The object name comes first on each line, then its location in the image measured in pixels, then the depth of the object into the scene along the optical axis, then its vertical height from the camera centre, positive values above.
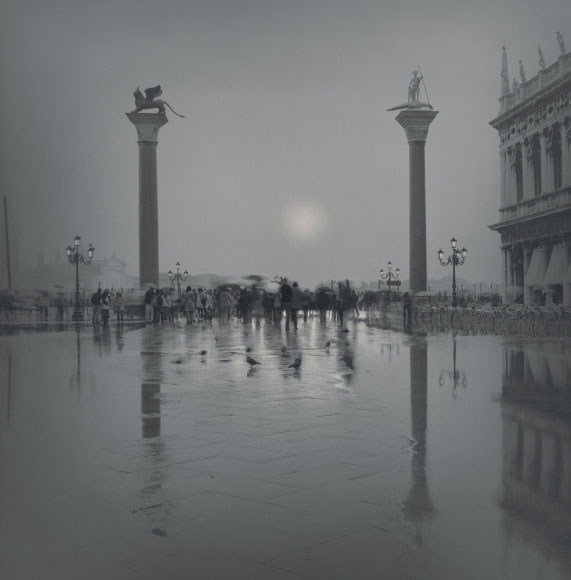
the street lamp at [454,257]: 25.59 +1.53
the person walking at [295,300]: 21.42 +0.15
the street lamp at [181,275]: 40.95 +1.92
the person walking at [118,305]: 24.83 +0.07
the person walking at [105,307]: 23.88 +0.01
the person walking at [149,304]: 25.34 +0.08
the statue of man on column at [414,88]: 32.66 +8.81
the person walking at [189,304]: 25.92 +0.09
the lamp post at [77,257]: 25.81 +1.68
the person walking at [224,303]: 28.22 +0.11
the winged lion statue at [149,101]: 32.05 +8.18
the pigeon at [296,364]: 9.80 -0.71
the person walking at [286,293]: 21.09 +0.32
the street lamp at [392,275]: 51.59 +1.97
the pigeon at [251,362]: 10.03 -0.69
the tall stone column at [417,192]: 31.84 +4.46
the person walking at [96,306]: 23.92 +0.03
